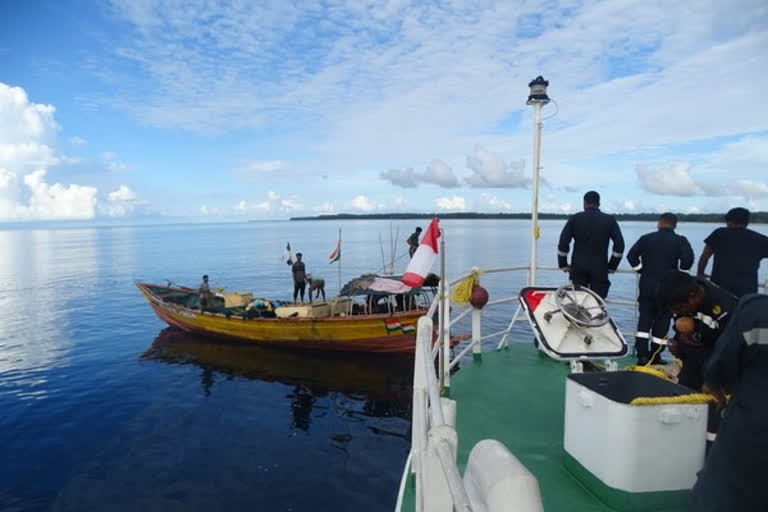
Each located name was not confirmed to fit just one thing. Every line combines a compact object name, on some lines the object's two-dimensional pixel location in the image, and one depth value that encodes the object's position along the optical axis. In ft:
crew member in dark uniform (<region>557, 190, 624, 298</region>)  20.20
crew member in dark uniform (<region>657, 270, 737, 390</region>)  8.90
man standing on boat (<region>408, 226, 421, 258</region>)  55.16
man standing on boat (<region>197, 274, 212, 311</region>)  68.16
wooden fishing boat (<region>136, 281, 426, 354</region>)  54.75
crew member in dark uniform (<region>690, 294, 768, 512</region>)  6.84
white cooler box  10.29
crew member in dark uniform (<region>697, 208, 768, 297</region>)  17.40
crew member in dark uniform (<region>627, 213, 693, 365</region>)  19.33
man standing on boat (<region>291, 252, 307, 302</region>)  73.36
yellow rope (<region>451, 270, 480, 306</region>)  21.72
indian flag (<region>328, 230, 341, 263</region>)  70.83
